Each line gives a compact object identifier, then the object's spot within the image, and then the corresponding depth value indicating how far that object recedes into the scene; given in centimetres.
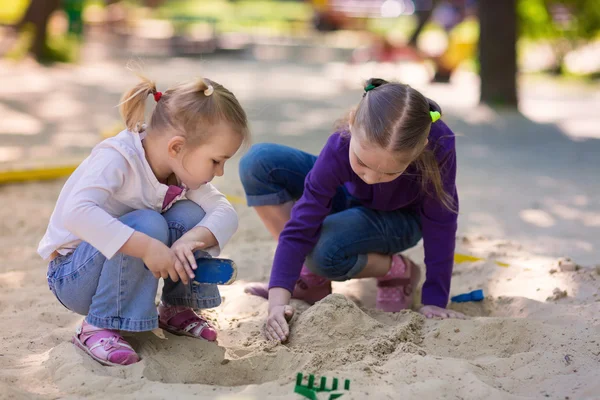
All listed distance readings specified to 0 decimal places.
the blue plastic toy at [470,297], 271
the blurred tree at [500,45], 820
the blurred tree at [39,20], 1127
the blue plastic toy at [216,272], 212
